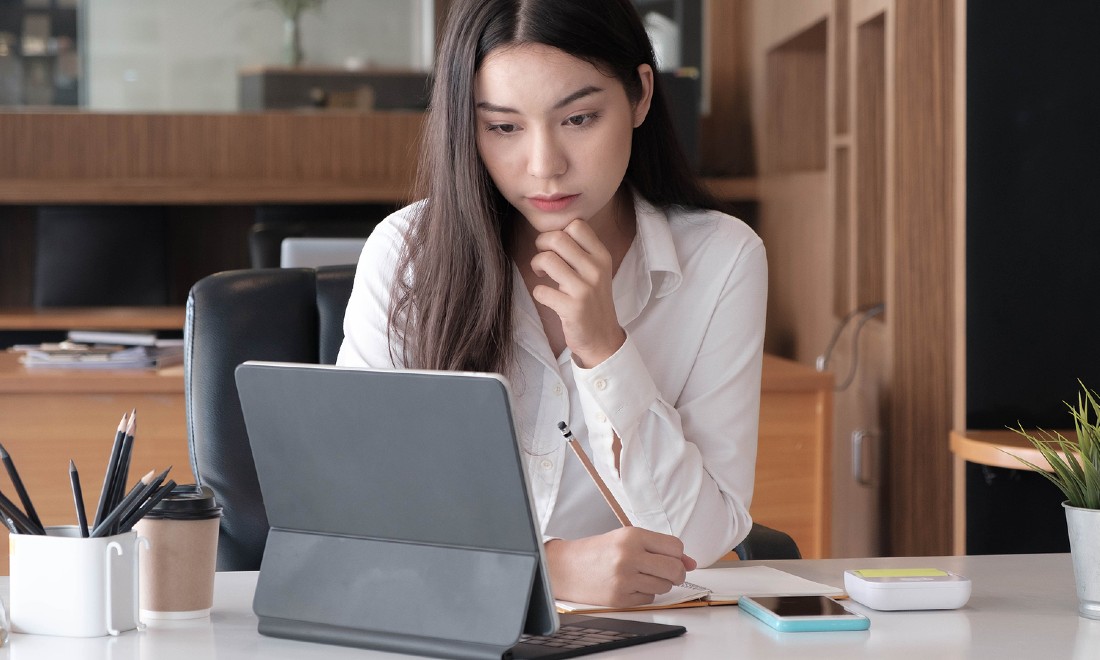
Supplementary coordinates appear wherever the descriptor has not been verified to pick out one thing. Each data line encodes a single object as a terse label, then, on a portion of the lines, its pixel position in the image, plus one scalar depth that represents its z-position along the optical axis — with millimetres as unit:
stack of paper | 3466
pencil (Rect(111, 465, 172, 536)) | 1857
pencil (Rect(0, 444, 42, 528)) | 1858
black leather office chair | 2456
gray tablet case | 1773
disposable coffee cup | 1897
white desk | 1809
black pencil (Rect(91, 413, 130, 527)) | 1859
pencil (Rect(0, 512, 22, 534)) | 1850
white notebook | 1958
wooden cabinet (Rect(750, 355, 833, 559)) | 3490
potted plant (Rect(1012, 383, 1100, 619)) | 1925
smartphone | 1864
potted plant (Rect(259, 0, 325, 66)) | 7116
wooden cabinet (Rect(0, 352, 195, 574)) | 3255
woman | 2194
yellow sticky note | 1973
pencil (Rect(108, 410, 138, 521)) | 1866
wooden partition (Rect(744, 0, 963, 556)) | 3927
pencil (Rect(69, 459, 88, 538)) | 1855
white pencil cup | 1838
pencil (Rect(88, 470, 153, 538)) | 1849
